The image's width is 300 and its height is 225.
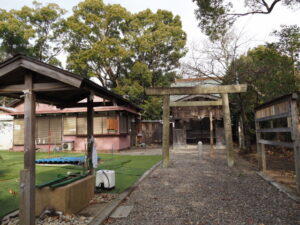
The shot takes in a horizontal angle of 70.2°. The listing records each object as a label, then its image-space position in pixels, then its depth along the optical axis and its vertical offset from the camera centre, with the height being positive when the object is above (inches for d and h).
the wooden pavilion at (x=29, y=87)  130.6 +32.2
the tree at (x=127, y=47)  844.0 +346.0
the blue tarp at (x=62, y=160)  382.6 -47.8
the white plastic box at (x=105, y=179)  210.5 -46.1
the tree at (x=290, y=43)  322.9 +132.2
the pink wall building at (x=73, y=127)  603.4 +16.8
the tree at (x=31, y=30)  878.6 +451.7
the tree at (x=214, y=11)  321.7 +194.7
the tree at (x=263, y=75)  369.4 +104.4
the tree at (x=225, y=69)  485.7 +142.0
